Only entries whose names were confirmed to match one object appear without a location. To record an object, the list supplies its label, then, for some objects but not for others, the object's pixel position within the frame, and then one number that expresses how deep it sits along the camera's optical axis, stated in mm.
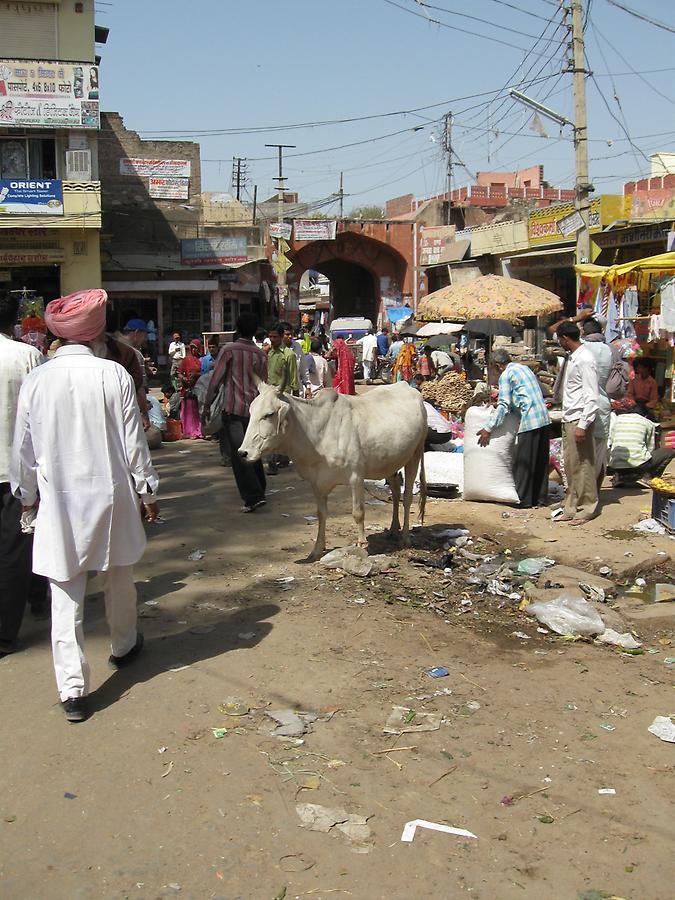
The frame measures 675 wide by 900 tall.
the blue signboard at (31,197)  22625
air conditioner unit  23234
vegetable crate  7527
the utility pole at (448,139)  42906
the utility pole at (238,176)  58125
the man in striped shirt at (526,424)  8375
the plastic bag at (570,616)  5391
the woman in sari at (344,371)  14656
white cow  6230
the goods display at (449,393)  15201
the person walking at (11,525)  4742
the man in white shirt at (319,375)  12688
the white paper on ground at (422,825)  3242
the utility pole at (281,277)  30327
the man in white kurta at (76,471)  3947
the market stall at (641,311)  11703
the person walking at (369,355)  24453
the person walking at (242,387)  8258
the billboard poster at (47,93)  22500
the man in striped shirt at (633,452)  9547
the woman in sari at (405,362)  20725
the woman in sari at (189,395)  14031
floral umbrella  13203
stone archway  38594
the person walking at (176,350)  20988
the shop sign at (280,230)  29844
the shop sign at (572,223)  15633
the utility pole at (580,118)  15938
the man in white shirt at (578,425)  7828
